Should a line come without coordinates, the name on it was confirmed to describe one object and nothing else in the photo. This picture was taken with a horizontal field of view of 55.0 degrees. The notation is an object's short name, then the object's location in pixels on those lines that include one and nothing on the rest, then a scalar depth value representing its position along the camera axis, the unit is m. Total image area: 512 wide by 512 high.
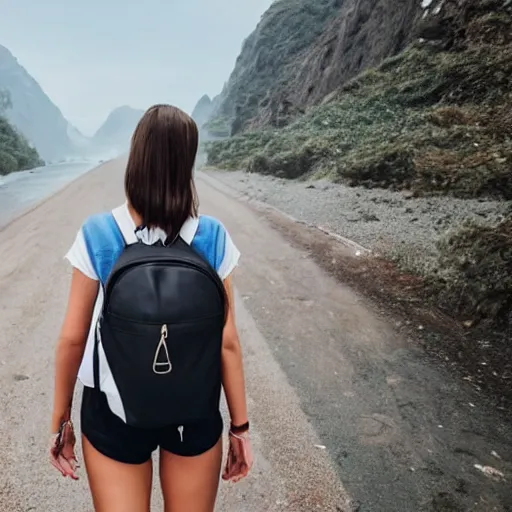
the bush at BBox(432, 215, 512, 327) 5.84
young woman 1.56
